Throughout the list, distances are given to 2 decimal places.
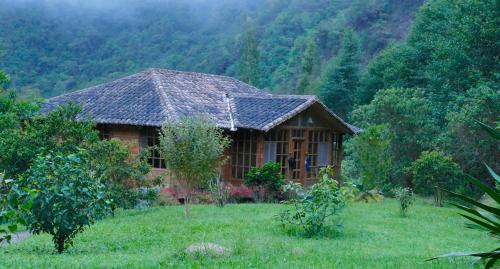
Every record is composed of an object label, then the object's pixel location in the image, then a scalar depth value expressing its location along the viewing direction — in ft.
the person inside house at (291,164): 80.53
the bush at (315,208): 44.19
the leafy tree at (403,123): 91.97
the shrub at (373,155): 82.36
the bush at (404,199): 59.00
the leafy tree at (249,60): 182.39
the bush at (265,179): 74.54
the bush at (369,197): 76.95
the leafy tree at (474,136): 77.66
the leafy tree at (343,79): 167.22
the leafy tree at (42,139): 59.72
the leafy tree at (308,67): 179.42
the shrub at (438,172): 75.25
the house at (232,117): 76.84
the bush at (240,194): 72.69
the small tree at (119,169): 58.34
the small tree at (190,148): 55.06
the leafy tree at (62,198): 33.42
